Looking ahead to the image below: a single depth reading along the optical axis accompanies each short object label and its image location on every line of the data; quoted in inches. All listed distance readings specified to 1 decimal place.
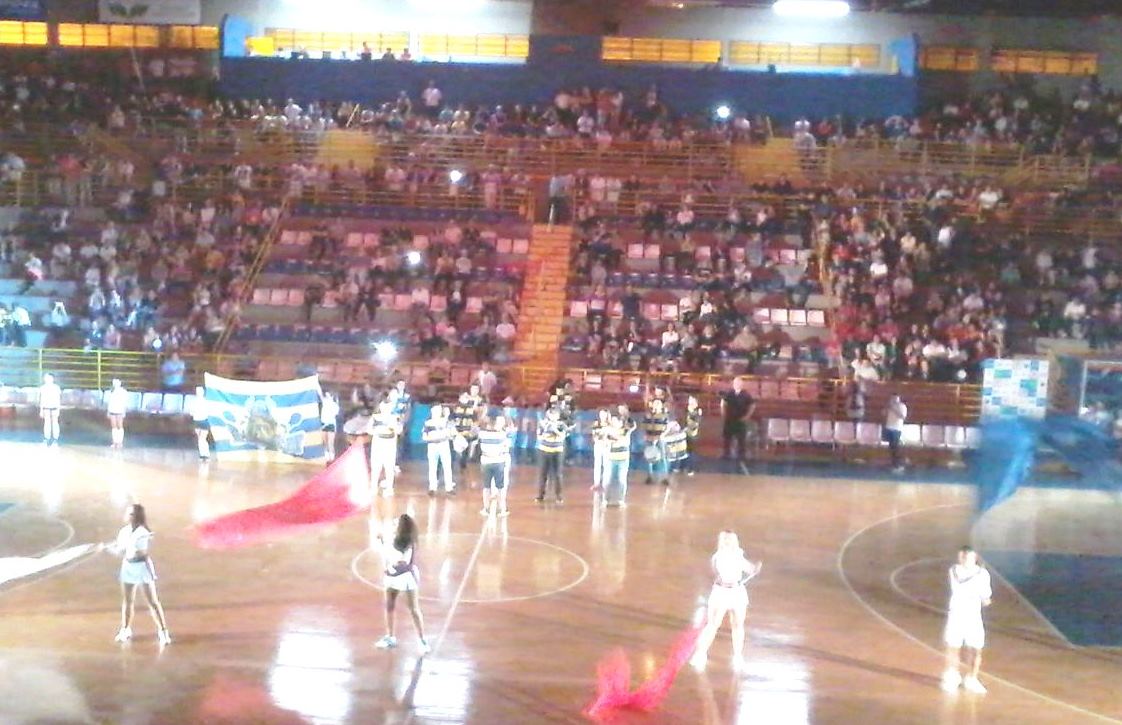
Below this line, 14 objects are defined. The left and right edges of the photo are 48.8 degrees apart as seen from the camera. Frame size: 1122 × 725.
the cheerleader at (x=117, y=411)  994.1
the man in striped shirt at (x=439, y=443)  836.6
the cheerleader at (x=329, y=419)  927.7
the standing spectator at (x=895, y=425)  1001.5
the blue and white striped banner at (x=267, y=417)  939.3
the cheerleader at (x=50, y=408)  981.2
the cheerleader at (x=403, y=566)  535.2
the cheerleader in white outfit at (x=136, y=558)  534.0
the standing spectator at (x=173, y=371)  1103.6
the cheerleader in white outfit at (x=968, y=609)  523.8
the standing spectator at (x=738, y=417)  1027.9
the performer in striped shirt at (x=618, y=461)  816.3
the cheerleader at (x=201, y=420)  951.6
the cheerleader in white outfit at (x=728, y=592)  541.0
